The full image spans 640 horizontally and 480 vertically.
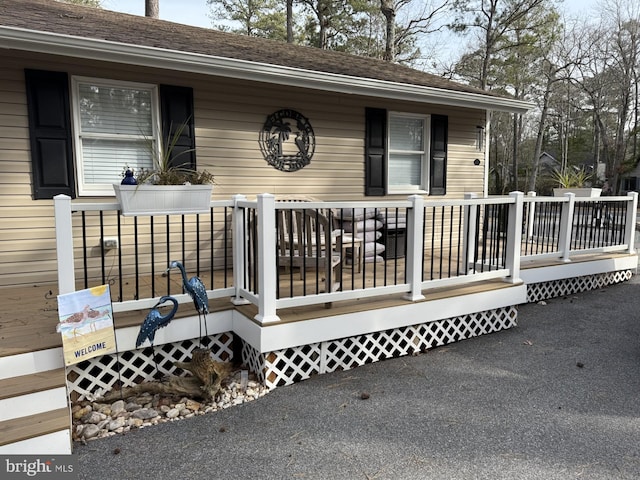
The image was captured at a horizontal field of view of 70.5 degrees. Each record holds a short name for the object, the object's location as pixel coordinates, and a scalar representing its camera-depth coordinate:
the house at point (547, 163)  38.22
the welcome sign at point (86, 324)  2.63
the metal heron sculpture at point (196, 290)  2.98
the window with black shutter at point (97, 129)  4.12
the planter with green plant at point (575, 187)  6.83
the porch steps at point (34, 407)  2.24
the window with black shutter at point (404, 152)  6.02
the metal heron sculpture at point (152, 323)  2.86
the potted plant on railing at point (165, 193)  3.01
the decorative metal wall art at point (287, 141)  5.32
